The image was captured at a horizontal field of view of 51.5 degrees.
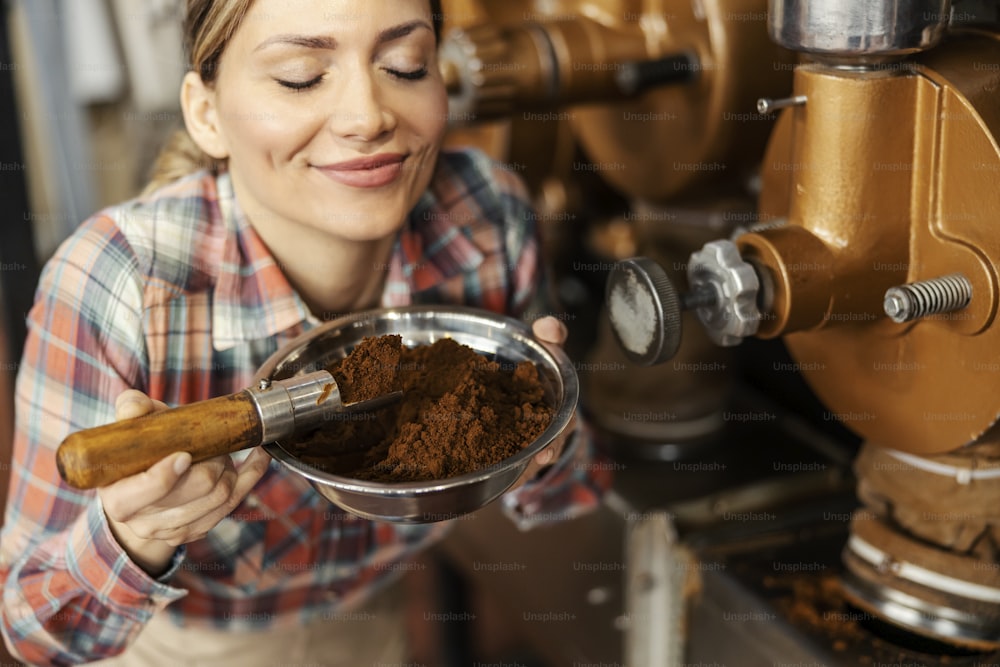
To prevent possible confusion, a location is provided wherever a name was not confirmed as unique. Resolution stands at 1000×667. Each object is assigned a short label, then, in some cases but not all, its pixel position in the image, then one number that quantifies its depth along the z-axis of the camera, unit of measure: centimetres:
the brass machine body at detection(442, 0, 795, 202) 122
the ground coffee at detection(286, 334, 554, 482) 76
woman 85
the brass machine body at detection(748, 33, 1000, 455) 82
